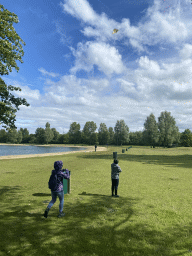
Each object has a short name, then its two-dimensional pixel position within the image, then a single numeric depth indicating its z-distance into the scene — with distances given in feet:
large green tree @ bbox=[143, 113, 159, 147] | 263.08
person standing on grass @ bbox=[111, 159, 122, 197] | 26.70
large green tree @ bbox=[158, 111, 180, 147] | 259.19
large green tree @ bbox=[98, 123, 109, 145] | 417.90
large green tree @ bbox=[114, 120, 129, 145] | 370.37
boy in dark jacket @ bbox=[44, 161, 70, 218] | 19.02
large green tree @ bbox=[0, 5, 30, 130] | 29.17
